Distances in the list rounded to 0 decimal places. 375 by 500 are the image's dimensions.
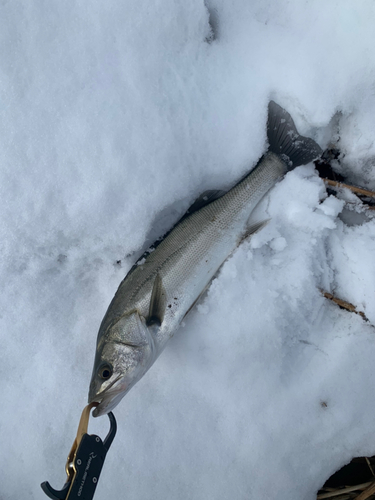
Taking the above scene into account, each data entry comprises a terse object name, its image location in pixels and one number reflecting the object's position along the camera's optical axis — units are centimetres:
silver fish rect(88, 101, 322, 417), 50
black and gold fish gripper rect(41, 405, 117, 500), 40
